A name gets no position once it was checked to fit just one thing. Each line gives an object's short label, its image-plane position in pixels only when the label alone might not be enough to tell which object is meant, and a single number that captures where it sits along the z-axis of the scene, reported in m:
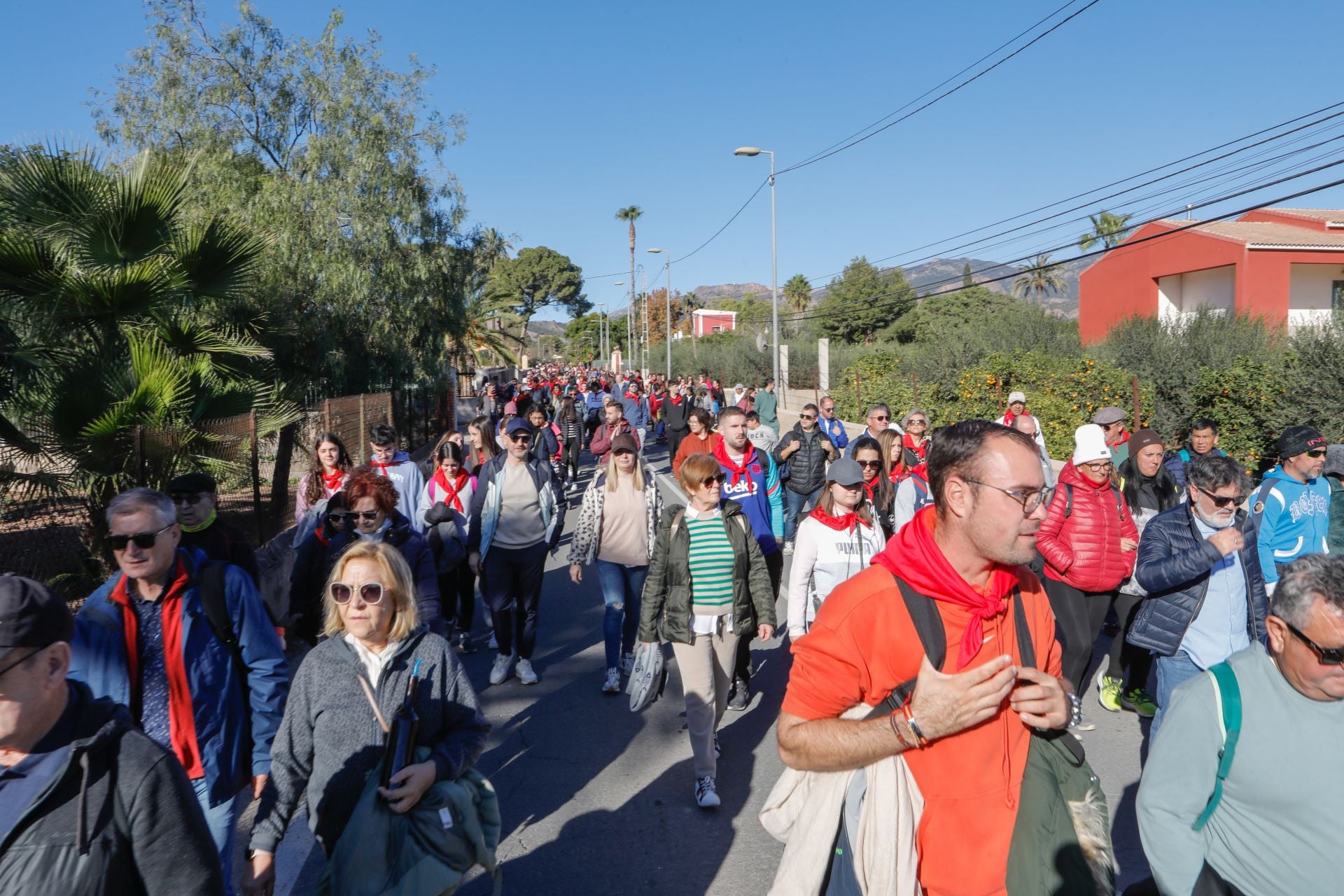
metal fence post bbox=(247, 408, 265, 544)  9.17
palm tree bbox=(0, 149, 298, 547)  7.05
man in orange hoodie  2.12
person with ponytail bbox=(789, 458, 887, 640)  5.13
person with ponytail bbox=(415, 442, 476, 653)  7.03
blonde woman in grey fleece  2.89
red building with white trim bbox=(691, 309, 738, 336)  117.94
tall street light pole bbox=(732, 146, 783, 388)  26.50
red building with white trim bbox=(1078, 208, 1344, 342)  30.69
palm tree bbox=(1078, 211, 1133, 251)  55.93
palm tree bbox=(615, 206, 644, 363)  81.06
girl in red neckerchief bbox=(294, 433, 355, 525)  6.56
